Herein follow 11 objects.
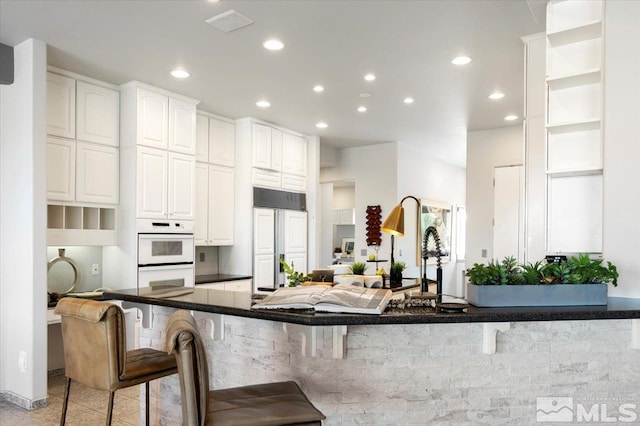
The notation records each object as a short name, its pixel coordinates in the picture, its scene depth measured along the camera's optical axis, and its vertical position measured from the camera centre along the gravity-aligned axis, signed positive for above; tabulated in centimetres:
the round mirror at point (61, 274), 441 -60
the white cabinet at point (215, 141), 569 +86
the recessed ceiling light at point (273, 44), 369 +130
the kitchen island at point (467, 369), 203 -66
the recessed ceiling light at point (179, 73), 436 +126
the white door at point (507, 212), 623 +1
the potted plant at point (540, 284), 196 -29
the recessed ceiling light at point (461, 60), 404 +129
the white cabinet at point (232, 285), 549 -87
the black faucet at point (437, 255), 219 -21
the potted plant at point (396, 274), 453 -58
